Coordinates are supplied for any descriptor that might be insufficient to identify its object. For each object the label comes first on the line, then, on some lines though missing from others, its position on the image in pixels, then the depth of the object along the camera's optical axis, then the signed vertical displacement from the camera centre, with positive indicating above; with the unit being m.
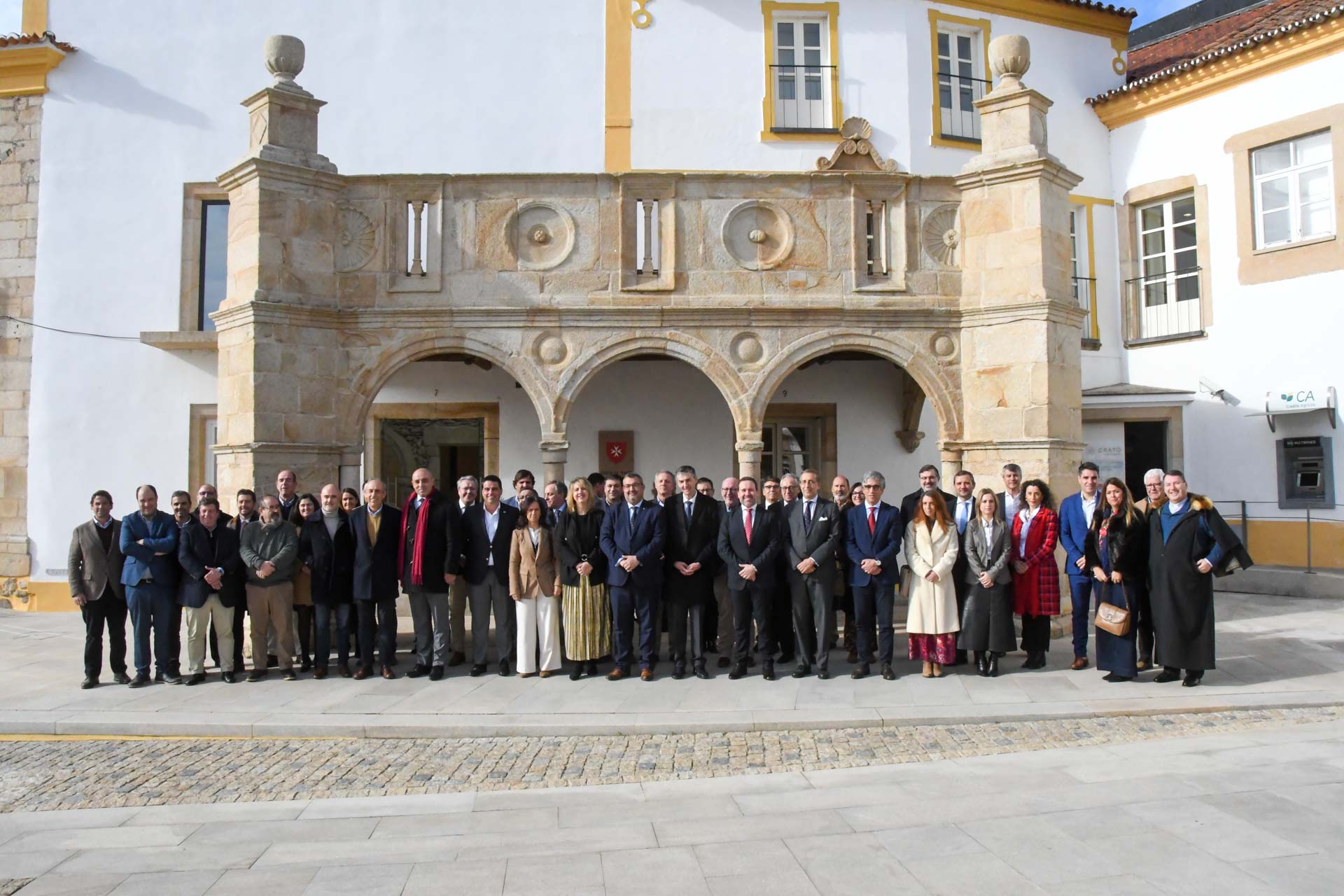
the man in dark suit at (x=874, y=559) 7.75 -0.53
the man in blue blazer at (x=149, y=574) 7.79 -0.58
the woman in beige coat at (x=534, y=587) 7.93 -0.72
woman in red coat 7.79 -0.62
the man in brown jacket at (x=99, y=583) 7.85 -0.65
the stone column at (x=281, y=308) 9.06 +1.67
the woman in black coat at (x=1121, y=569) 7.53 -0.61
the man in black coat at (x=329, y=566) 7.95 -0.55
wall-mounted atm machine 13.31 +0.15
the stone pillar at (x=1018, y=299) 9.03 +1.69
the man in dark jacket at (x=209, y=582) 7.85 -0.66
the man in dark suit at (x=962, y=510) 7.89 -0.17
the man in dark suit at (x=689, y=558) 7.95 -0.51
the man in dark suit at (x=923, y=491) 8.09 -0.03
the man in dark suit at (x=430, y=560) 7.86 -0.51
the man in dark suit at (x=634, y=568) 7.77 -0.57
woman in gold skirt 7.86 -0.70
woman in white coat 7.69 -0.75
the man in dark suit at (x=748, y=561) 7.74 -0.53
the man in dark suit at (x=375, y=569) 7.92 -0.57
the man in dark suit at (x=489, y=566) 8.05 -0.57
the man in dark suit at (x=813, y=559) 7.71 -0.52
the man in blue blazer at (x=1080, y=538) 7.82 -0.39
